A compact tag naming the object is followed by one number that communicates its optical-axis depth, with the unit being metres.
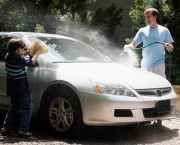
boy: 10.19
